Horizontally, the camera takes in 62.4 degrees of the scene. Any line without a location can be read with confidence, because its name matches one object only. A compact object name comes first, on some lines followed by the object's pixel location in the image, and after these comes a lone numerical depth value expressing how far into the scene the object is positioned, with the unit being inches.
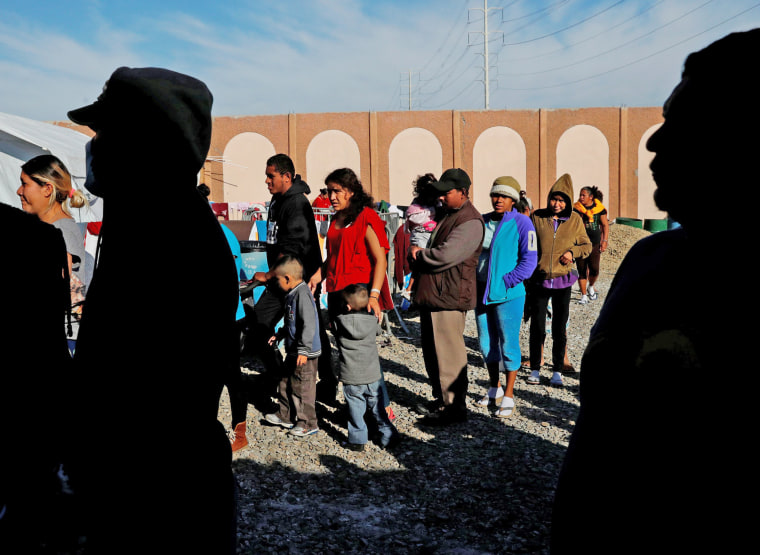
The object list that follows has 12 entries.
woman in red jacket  197.2
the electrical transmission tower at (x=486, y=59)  1977.1
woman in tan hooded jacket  244.2
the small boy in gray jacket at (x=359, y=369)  181.9
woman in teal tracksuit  212.1
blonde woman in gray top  149.6
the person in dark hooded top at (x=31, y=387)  57.1
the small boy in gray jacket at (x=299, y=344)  189.6
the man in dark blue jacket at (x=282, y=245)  210.1
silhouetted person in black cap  59.4
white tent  359.6
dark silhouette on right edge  37.6
